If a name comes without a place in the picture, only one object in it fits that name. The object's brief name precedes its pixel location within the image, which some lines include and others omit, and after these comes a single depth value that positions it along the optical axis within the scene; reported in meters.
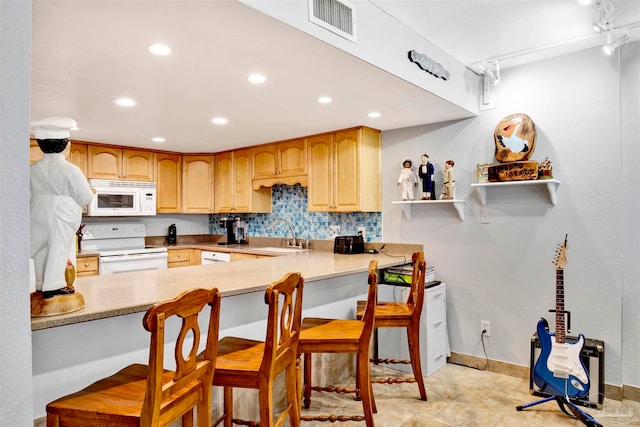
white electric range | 4.38
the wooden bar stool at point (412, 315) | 2.59
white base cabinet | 3.13
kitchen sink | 4.46
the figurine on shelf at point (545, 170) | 2.91
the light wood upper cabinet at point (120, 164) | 4.54
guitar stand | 2.36
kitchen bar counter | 1.58
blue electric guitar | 2.51
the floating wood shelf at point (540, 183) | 2.90
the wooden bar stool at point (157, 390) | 1.20
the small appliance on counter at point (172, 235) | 5.46
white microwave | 4.52
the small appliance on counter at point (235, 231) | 5.45
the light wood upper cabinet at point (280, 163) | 4.30
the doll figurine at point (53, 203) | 1.38
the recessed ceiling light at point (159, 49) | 1.99
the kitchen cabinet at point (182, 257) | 5.01
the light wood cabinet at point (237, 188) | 4.94
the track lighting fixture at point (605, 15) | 2.27
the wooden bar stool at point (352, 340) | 2.08
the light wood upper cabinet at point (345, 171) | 3.79
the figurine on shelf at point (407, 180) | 3.62
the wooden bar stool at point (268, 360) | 1.63
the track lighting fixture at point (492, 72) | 3.11
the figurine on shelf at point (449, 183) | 3.41
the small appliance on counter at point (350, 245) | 3.91
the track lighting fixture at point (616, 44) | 2.48
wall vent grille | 1.92
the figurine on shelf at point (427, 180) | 3.53
